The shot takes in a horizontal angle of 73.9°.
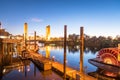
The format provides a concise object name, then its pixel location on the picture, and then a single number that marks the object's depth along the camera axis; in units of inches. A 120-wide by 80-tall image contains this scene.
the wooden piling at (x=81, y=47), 496.9
